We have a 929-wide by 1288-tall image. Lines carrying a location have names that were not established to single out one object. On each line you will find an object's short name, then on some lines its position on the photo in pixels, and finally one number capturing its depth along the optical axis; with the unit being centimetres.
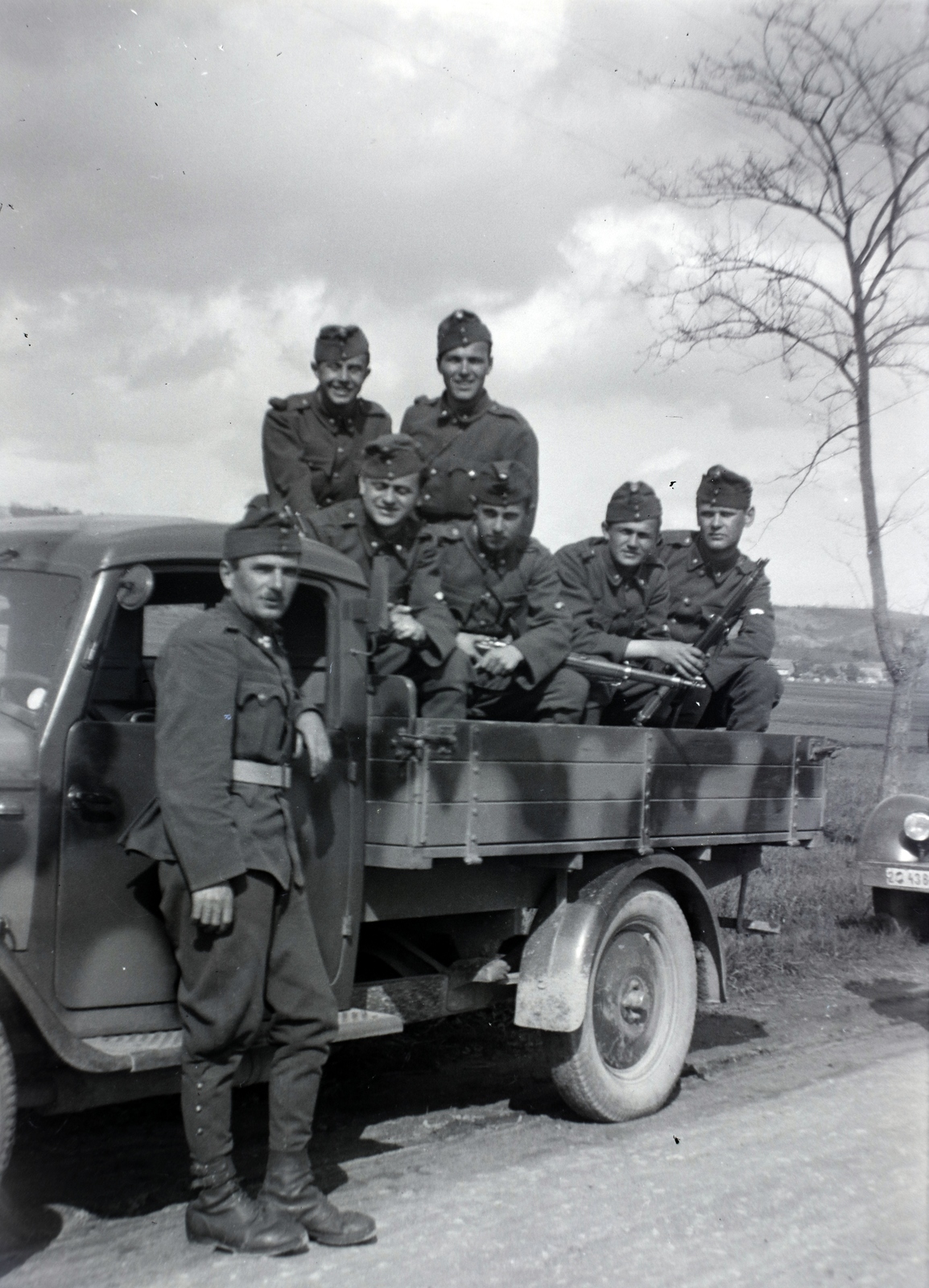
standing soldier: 362
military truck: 363
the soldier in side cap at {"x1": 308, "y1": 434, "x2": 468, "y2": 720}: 490
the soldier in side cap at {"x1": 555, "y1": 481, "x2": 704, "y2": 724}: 626
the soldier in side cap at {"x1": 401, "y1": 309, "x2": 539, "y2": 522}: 612
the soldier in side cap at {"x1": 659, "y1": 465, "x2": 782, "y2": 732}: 661
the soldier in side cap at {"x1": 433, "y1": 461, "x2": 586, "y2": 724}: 541
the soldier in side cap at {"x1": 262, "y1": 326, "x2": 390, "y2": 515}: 584
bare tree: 1036
